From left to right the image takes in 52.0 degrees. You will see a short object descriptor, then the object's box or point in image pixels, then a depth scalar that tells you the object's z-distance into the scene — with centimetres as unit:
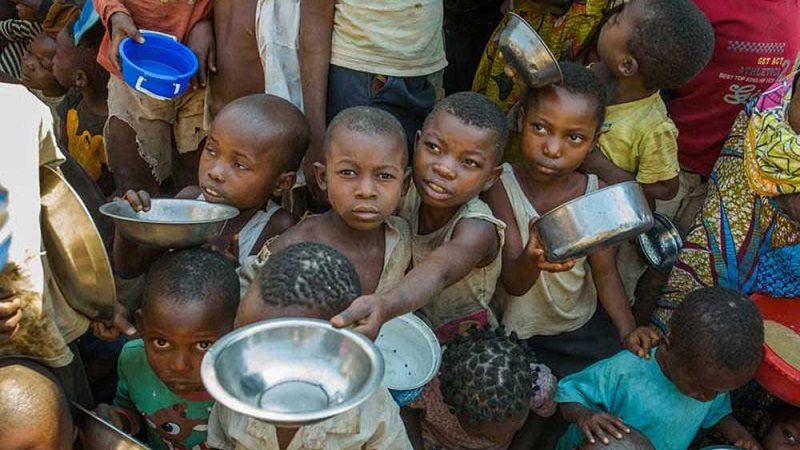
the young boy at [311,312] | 194
